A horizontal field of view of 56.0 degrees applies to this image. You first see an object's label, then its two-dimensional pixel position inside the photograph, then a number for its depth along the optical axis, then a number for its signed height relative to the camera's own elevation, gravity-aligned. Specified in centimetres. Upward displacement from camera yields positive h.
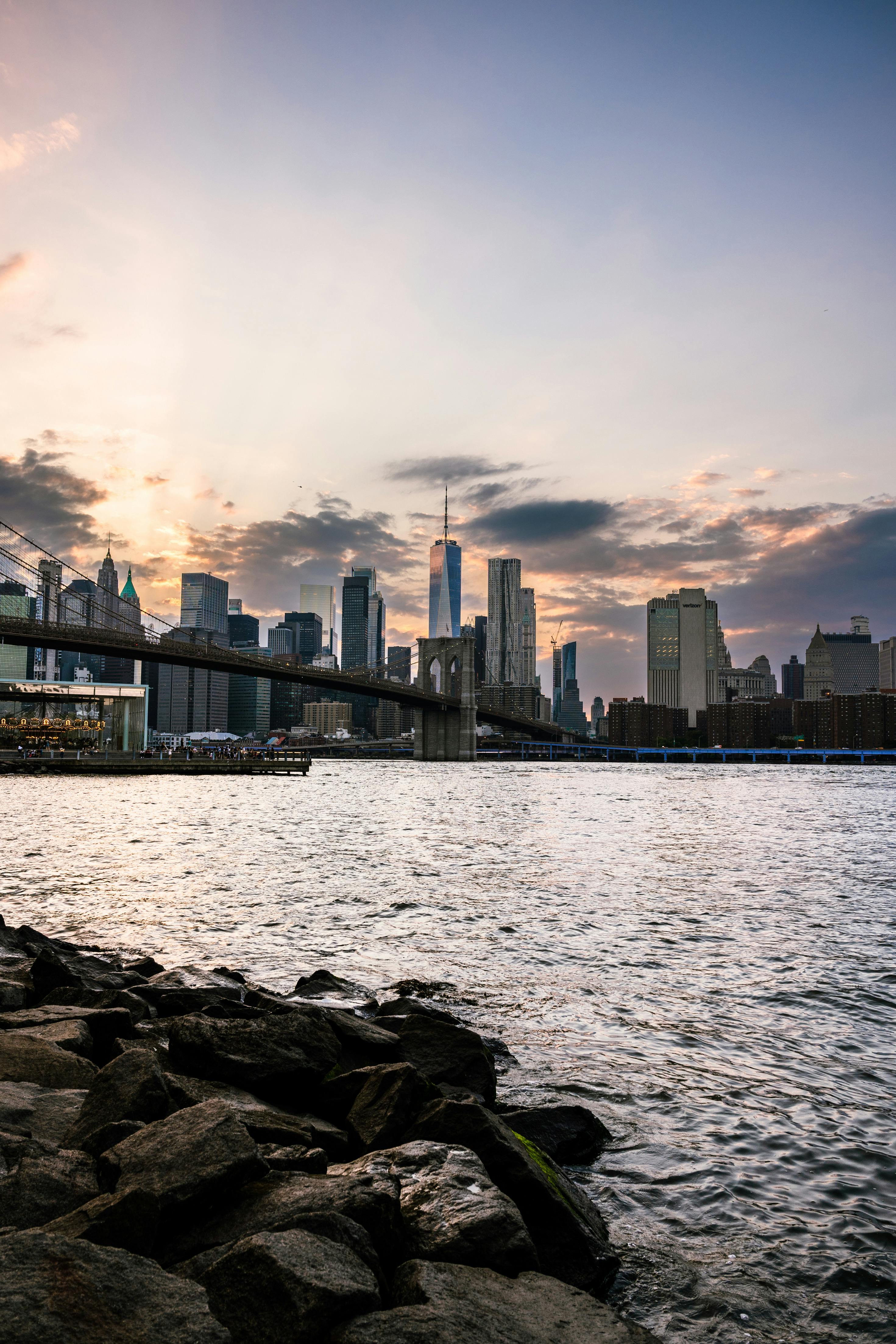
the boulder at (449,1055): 602 -239
